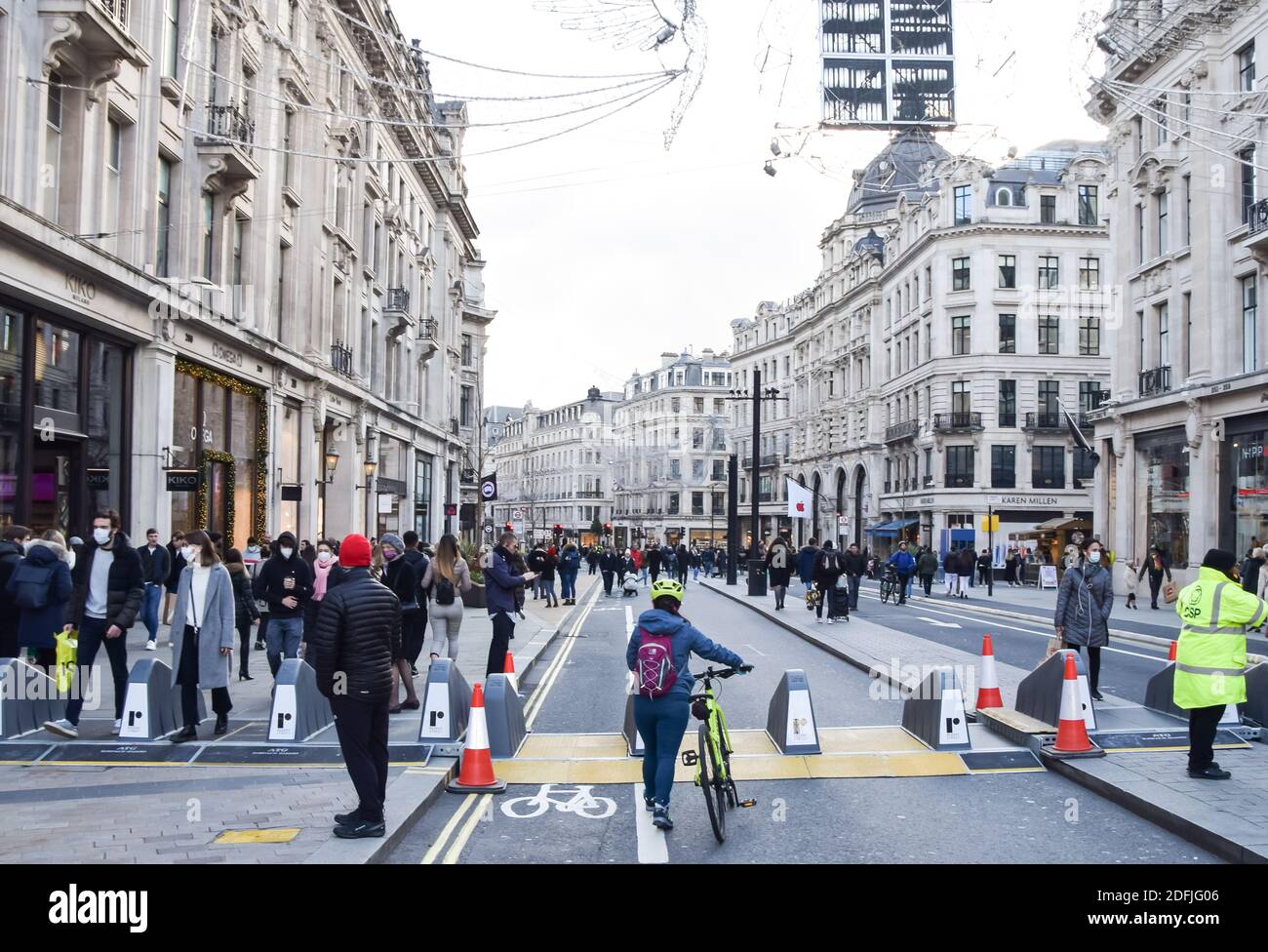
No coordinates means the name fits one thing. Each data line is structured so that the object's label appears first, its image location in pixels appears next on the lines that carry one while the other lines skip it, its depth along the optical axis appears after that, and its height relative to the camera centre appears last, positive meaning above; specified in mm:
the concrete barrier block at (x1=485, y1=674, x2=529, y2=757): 9922 -1816
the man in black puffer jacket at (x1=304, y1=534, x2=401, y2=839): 6977 -1030
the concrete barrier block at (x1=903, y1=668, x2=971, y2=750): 9859 -1763
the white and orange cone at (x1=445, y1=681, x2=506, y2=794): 8555 -1915
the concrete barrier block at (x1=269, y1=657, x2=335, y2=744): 9828 -1724
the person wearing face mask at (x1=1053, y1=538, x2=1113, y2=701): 12094 -983
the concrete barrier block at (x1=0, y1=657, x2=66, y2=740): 9992 -1715
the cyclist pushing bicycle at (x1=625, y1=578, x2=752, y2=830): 7250 -1075
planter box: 28422 -2246
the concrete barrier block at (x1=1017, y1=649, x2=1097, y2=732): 10414 -1694
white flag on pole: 34503 +280
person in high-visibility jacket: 8305 -992
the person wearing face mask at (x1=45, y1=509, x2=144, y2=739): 10461 -851
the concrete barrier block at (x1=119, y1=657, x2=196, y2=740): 9859 -1719
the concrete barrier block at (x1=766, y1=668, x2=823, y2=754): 9875 -1802
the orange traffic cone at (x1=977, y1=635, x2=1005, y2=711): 11438 -1745
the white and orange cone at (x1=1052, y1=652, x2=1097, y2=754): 9398 -1791
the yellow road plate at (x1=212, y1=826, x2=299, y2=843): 6766 -1958
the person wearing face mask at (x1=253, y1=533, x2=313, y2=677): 12312 -941
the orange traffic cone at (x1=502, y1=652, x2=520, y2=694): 10898 -1513
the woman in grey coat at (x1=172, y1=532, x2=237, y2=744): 9992 -1075
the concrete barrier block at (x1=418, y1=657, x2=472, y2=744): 9891 -1732
